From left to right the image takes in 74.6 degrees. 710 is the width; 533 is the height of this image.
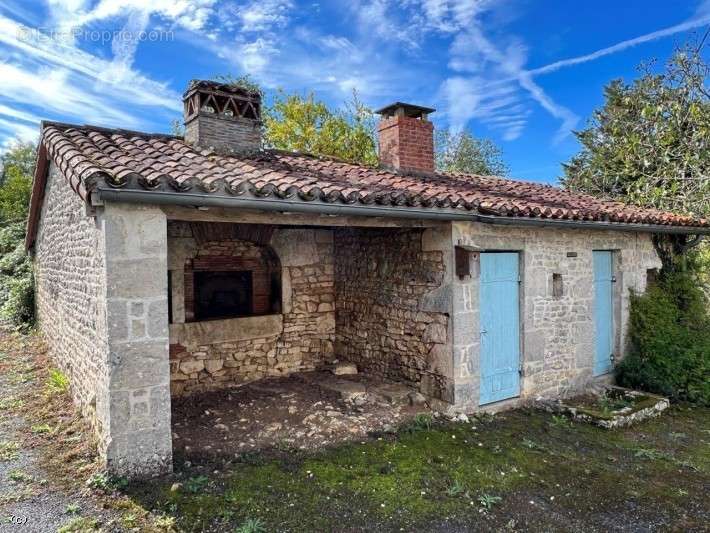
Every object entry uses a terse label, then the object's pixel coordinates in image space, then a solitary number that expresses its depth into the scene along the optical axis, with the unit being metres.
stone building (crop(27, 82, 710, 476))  4.25
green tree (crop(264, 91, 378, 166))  19.42
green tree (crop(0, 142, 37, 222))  21.41
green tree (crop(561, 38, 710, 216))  9.34
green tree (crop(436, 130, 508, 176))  25.43
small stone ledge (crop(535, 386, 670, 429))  6.43
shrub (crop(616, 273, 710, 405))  7.81
